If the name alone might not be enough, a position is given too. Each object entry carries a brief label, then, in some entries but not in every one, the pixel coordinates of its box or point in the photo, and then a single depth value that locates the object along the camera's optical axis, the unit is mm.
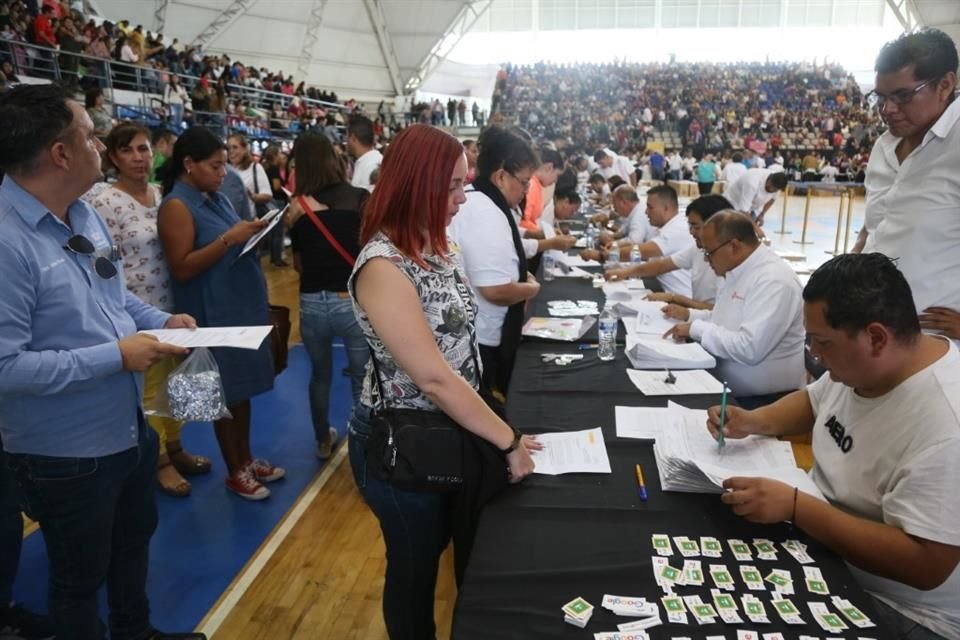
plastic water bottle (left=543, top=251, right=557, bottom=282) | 4195
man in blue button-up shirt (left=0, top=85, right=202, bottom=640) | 1334
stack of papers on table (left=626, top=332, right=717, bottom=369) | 2275
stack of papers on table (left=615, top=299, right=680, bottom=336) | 2722
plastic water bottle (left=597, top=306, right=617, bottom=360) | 2393
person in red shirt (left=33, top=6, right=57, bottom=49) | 8750
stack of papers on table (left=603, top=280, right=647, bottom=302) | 3395
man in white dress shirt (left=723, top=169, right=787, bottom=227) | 9117
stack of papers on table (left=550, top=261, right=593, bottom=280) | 4148
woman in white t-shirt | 2400
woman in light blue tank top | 2328
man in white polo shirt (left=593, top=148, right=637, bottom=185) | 10070
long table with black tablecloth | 1042
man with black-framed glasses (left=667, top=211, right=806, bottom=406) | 2418
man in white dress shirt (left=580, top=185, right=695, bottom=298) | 4164
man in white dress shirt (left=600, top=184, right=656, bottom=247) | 5328
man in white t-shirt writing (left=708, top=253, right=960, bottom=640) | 1145
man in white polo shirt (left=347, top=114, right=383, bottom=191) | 4586
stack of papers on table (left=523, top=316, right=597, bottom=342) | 2643
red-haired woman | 1271
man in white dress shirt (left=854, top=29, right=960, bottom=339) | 1803
